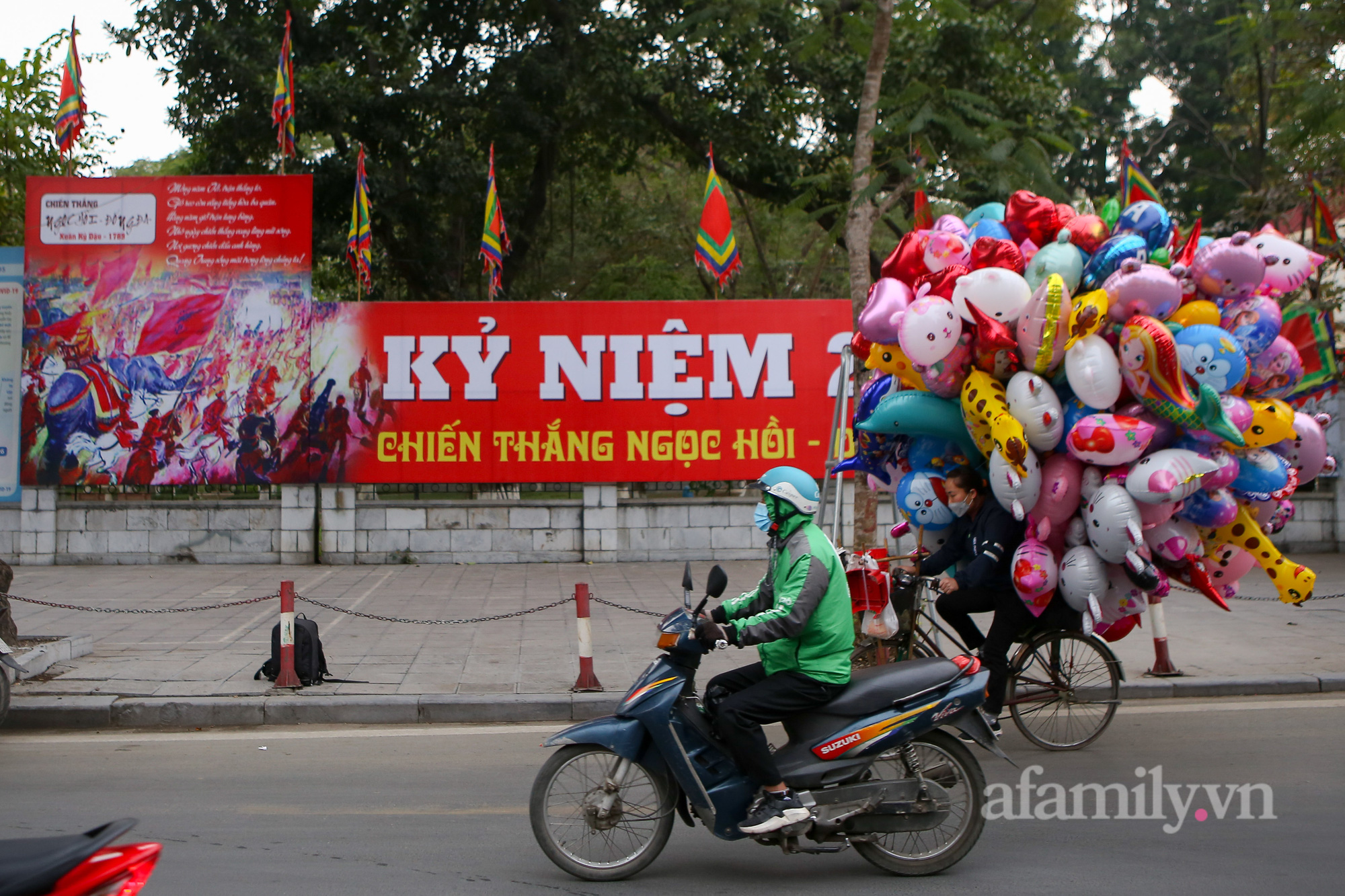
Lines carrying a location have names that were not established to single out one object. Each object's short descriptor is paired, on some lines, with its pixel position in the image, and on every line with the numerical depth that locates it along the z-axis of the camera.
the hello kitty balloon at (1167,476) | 5.96
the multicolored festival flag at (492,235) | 17.91
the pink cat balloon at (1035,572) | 6.34
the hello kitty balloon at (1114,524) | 6.06
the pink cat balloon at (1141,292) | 6.05
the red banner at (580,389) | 16.09
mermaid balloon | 5.85
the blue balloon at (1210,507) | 6.31
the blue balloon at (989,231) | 6.79
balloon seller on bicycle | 6.46
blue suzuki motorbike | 4.57
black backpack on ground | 8.28
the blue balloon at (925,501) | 6.90
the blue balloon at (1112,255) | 6.30
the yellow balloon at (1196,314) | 6.29
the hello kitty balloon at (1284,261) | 6.34
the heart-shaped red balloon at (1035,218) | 6.77
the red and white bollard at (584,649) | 8.23
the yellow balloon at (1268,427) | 6.24
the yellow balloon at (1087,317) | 6.07
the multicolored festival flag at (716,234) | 17.03
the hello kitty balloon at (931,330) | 6.32
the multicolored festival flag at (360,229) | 17.52
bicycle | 6.71
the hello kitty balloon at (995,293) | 6.29
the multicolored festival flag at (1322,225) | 10.35
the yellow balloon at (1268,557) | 6.50
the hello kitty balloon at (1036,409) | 6.18
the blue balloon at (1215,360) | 5.96
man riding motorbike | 4.55
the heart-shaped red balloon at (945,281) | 6.56
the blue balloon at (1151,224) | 6.50
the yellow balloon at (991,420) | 6.12
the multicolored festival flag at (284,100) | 16.75
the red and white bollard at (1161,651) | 8.72
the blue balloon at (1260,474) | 6.31
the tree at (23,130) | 22.14
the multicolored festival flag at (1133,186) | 7.17
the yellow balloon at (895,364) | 7.10
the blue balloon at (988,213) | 7.14
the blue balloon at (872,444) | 7.39
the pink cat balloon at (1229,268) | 6.14
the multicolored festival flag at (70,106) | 16.27
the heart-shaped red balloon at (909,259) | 7.09
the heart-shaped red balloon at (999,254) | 6.54
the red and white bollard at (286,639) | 8.18
